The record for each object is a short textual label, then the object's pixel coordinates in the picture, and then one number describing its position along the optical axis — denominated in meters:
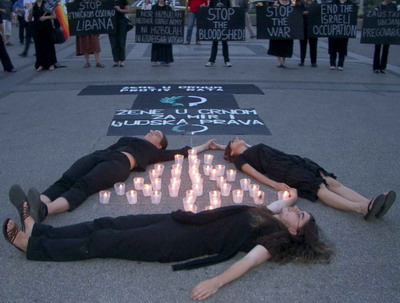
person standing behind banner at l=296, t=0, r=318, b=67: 12.11
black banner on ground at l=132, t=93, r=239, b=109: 8.55
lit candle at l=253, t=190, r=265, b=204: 4.51
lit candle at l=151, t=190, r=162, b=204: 4.56
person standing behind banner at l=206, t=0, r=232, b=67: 12.05
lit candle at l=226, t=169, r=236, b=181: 5.13
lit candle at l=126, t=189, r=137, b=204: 4.54
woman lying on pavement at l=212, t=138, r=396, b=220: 4.31
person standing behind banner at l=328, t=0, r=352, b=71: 12.09
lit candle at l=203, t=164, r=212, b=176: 5.29
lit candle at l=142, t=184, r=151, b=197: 4.73
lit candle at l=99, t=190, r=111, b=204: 4.54
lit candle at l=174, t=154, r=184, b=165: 5.52
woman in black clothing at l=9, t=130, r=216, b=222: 4.04
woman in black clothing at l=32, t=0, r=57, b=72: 11.43
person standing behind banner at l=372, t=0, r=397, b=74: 11.94
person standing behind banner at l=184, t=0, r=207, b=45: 15.21
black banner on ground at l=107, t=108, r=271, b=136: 7.06
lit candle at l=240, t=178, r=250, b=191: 4.89
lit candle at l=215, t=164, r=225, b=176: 5.16
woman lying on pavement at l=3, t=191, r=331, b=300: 3.55
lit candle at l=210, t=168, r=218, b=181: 5.17
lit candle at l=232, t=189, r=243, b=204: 4.60
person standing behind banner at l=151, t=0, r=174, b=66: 12.70
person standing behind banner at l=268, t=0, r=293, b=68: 12.13
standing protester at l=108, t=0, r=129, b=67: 11.96
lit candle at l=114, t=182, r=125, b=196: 4.71
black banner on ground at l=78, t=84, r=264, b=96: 9.63
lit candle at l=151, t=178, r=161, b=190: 4.85
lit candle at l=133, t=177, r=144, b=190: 4.83
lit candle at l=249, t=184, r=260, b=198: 4.62
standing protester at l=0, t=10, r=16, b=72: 11.22
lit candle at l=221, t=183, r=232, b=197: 4.75
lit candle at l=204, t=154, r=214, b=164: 5.56
